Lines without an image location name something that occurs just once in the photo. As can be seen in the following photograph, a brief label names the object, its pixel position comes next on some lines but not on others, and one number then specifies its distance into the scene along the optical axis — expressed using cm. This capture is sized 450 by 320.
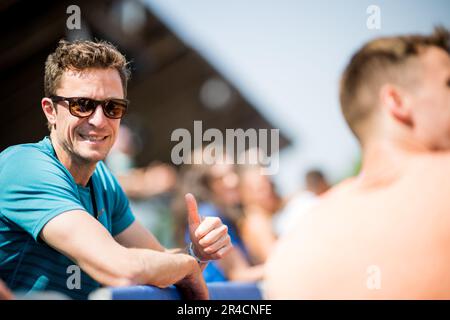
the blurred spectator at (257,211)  412
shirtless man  156
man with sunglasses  184
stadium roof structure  478
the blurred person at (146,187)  412
